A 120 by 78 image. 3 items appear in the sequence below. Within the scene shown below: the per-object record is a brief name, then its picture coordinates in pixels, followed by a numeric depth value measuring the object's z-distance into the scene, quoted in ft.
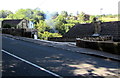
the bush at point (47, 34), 207.81
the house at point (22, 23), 204.23
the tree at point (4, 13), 407.36
